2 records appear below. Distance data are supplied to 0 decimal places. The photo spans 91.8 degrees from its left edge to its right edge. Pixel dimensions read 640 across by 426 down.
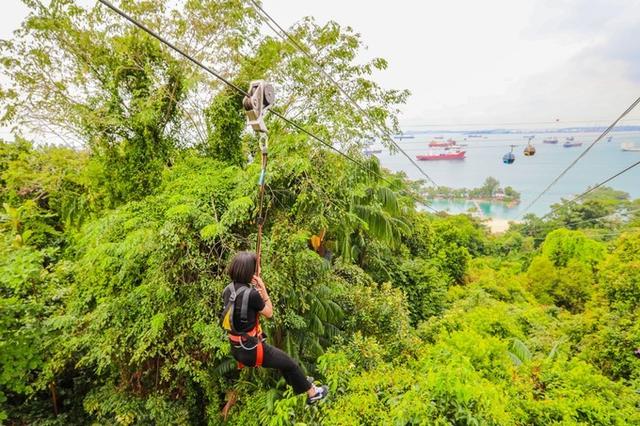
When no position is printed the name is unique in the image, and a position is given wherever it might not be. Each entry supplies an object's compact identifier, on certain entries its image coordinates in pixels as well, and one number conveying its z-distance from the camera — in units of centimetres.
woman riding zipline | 276
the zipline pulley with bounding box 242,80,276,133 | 251
